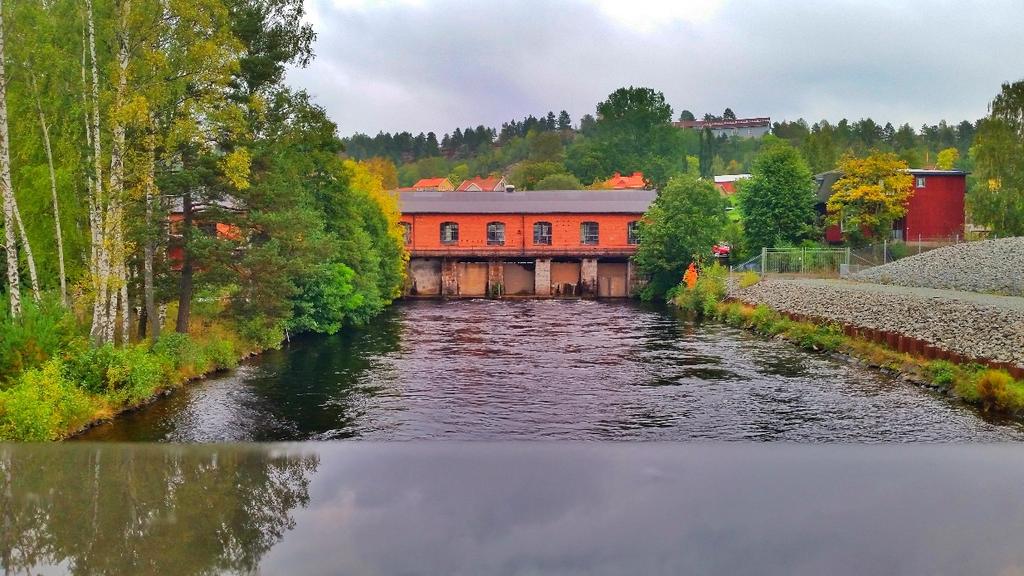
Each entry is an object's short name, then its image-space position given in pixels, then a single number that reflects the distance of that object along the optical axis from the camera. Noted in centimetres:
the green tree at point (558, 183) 9144
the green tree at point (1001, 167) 4381
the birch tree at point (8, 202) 1611
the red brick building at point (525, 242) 5703
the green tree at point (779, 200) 4866
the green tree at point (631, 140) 10738
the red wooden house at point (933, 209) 4900
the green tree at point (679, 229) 4950
